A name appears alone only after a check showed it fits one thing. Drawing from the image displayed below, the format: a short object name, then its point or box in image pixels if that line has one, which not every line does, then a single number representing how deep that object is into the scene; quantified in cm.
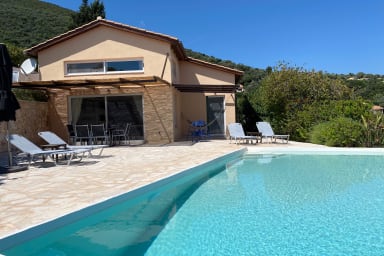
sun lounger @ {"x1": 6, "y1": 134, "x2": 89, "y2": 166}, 971
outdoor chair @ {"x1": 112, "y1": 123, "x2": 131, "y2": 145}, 1736
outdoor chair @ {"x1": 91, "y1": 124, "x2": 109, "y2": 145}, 1702
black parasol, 876
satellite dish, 1659
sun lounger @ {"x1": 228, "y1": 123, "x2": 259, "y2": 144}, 1618
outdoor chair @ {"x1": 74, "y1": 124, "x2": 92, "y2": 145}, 1702
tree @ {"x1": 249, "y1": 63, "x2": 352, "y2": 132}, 2053
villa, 1750
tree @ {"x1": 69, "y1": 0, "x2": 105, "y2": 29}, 3316
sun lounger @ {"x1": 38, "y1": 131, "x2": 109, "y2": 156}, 1140
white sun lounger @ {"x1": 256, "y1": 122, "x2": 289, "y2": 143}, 1723
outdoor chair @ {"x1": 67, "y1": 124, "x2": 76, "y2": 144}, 1583
